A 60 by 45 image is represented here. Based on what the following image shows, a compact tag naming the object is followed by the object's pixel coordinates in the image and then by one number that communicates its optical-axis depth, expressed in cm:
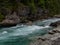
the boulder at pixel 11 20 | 1416
